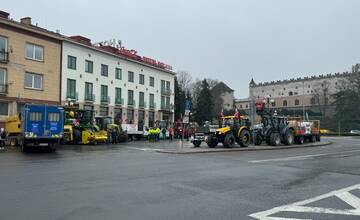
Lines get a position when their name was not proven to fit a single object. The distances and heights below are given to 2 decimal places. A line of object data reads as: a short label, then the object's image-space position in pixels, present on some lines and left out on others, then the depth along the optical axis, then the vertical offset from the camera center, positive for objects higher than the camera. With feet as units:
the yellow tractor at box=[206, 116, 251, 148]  92.12 -1.23
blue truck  78.64 +0.33
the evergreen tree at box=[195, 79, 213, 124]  296.51 +16.66
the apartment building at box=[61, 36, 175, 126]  157.99 +21.72
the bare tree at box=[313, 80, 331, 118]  416.26 +37.53
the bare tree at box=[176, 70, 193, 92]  337.93 +42.59
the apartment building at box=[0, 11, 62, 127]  128.16 +22.02
